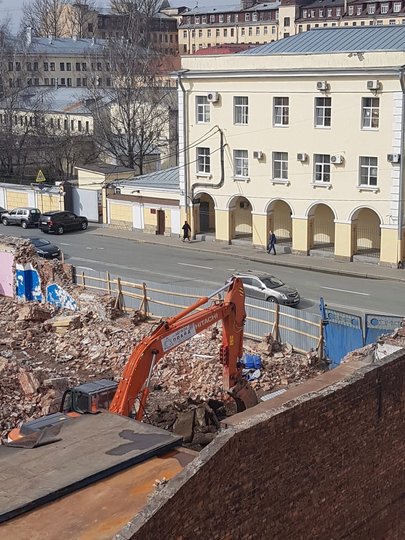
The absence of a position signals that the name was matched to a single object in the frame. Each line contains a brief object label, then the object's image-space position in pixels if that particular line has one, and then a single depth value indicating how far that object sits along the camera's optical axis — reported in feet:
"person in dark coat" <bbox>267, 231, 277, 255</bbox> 128.98
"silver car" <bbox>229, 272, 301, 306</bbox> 98.94
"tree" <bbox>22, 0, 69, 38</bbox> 376.89
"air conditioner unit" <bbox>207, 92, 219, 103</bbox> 133.49
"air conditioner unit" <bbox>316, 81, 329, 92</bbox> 120.78
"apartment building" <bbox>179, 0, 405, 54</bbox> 323.37
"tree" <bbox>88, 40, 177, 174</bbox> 188.44
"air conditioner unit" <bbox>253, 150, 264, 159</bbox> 129.70
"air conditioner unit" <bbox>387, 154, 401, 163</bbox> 115.65
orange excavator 53.93
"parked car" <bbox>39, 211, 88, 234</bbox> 149.18
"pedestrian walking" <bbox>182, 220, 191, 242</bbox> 140.56
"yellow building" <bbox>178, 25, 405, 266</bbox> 117.60
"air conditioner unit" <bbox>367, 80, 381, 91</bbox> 115.65
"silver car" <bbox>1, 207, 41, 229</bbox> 156.76
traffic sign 173.47
